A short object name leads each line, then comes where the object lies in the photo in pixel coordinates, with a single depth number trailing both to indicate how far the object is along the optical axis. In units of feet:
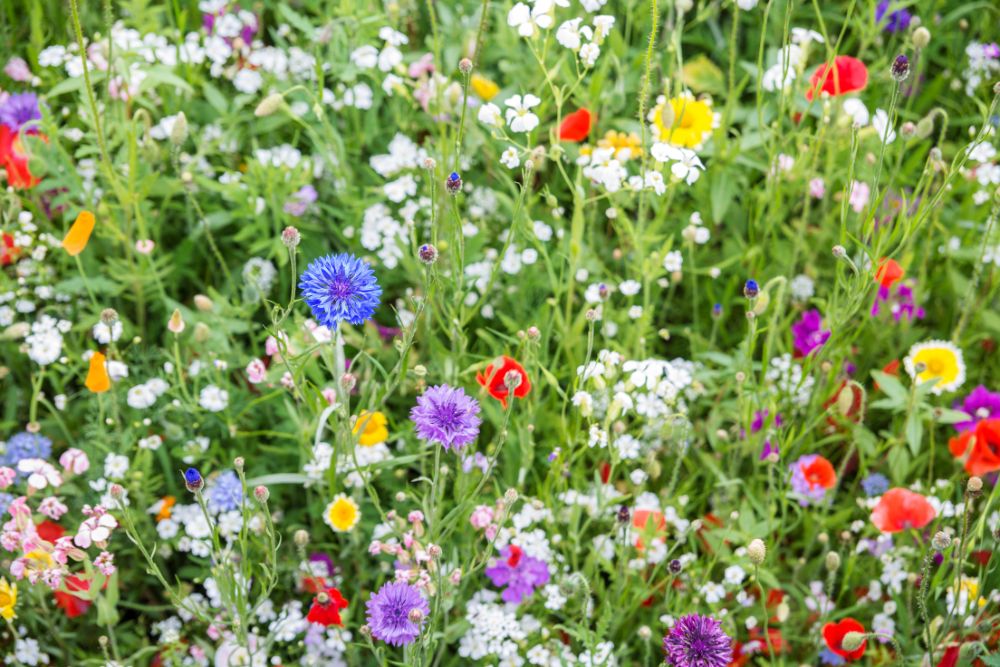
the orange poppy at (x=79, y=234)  5.26
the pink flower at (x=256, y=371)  5.15
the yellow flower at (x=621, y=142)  5.45
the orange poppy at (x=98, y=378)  5.14
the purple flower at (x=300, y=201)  5.58
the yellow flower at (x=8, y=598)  4.95
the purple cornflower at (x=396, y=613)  4.70
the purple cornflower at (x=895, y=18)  6.00
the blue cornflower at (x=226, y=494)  5.21
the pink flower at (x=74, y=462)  5.19
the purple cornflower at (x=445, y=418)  4.71
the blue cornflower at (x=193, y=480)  4.59
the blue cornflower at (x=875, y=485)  5.40
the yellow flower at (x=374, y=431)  5.18
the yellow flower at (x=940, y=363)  5.41
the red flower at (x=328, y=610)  5.02
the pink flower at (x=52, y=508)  5.08
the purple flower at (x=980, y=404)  5.48
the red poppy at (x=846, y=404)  5.25
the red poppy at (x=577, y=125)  5.42
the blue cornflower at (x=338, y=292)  4.66
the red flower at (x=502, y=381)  4.99
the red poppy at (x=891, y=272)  5.40
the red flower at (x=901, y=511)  5.19
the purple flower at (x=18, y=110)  5.62
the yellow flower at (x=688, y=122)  5.34
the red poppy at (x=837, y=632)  5.06
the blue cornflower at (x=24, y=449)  5.30
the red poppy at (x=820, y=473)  5.28
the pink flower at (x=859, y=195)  5.71
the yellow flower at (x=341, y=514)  5.09
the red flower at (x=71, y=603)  5.15
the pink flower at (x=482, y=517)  5.08
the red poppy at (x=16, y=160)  5.48
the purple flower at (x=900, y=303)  5.64
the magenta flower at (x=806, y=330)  5.56
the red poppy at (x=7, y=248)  5.43
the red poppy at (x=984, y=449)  5.27
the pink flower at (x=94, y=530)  4.85
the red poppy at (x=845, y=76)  5.39
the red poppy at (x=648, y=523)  5.12
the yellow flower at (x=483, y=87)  5.66
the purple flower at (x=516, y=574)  5.16
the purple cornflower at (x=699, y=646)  4.65
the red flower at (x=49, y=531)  5.20
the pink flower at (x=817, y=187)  5.64
